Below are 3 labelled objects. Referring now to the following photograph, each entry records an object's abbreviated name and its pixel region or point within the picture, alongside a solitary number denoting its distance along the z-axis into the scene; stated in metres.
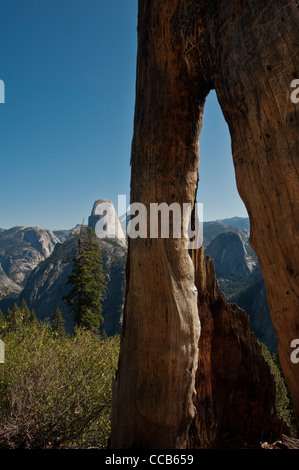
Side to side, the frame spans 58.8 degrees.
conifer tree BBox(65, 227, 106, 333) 20.92
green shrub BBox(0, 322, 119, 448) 5.05
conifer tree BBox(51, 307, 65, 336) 37.55
